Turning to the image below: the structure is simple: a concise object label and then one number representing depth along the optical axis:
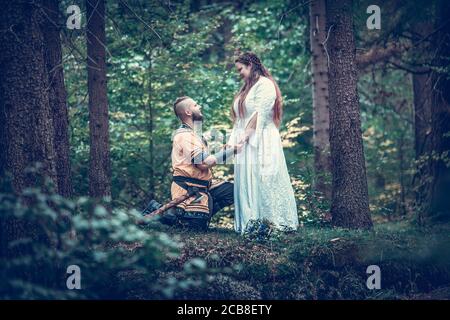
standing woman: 8.27
